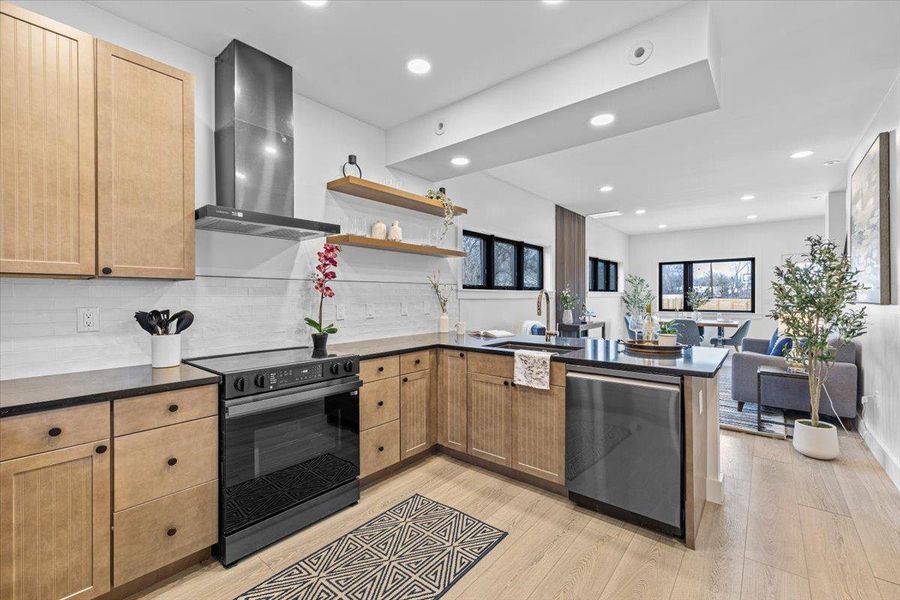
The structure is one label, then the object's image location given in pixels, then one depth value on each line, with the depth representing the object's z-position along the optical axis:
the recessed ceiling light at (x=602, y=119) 2.66
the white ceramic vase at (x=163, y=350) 2.07
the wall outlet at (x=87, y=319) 2.03
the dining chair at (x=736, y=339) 7.39
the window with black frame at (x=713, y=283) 8.71
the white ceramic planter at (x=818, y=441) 3.10
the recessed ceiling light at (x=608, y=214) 7.22
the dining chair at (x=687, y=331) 6.29
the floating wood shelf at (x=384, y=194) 3.03
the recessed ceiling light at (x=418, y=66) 2.64
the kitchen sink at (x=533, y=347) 2.95
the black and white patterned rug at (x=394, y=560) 1.79
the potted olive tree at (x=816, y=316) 3.11
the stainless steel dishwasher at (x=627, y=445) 2.08
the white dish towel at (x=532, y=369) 2.53
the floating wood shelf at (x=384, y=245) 2.94
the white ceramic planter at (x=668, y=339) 2.54
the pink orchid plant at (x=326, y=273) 2.63
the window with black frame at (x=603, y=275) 8.34
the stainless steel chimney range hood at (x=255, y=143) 2.41
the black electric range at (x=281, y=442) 1.96
